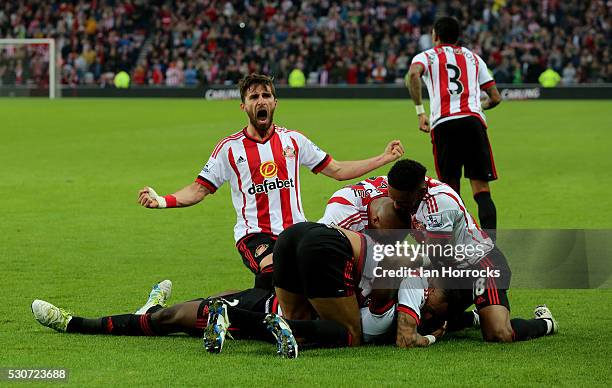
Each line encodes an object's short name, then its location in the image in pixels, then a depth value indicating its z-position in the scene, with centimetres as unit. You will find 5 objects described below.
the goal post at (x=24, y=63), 7469
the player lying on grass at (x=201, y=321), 1283
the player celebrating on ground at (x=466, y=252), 1346
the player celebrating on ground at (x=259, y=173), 1535
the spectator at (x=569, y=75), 7523
